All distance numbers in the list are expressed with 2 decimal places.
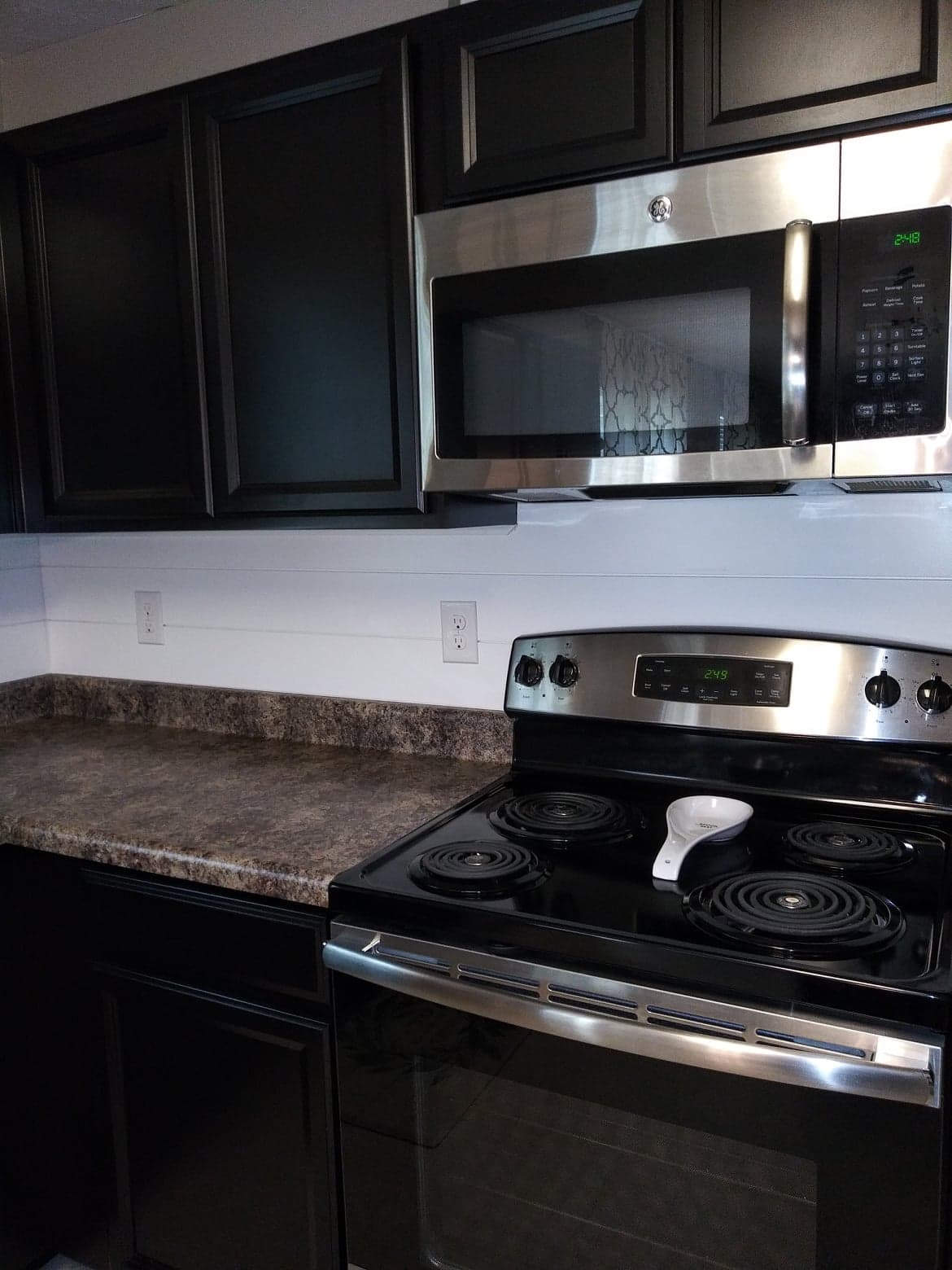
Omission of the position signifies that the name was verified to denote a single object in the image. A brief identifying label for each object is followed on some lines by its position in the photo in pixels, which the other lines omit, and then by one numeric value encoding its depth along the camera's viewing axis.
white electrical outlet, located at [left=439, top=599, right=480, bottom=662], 1.84
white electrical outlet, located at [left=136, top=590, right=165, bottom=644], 2.19
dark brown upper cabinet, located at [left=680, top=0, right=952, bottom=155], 1.16
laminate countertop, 1.36
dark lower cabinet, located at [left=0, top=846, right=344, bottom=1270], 1.36
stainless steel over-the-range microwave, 1.15
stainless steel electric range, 0.99
